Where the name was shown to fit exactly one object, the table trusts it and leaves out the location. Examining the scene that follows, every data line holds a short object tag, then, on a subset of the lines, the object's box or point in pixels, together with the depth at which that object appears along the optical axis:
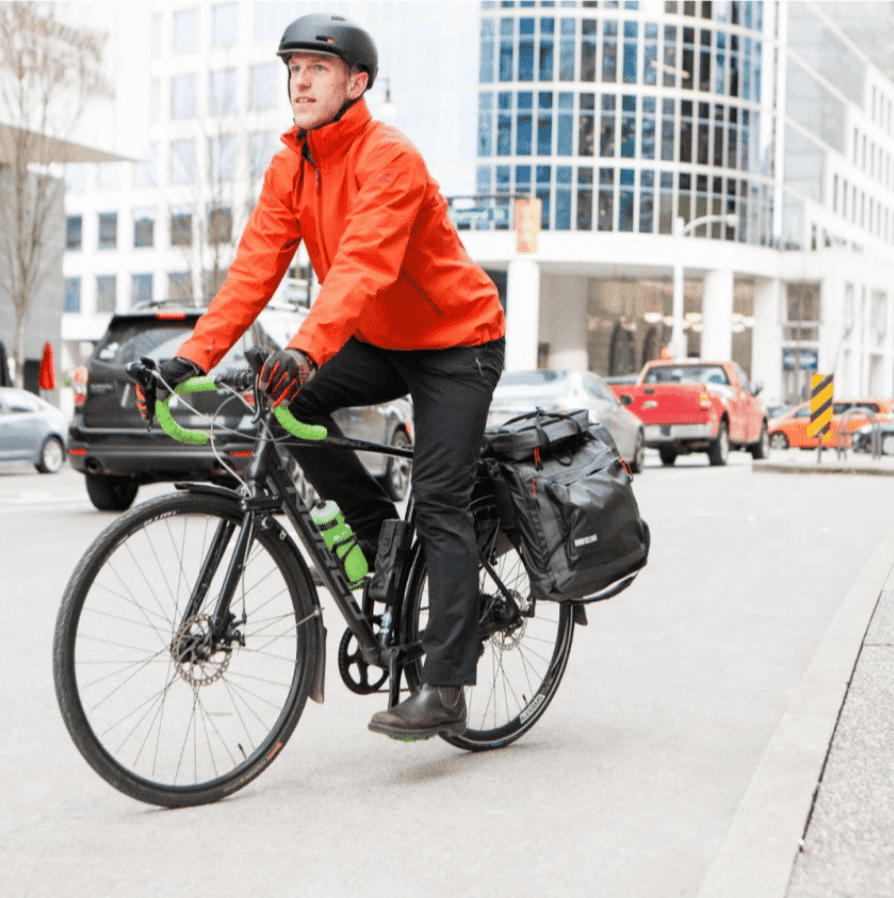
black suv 11.49
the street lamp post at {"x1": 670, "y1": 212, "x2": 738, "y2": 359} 58.86
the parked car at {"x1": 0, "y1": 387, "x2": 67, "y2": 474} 19.53
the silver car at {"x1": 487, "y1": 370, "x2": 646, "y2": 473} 17.70
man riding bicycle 3.69
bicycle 3.47
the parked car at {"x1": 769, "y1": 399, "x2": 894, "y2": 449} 33.81
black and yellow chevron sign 20.80
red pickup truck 22.89
